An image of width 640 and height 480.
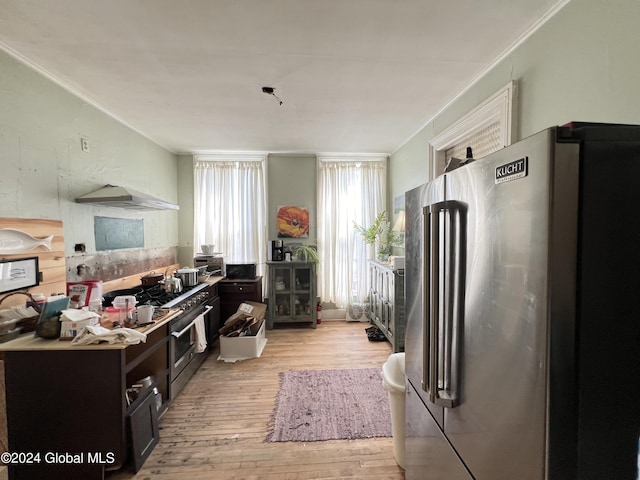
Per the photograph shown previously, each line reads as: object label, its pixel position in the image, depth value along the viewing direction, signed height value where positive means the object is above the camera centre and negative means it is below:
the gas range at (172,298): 2.36 -0.60
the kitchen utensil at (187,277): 2.99 -0.49
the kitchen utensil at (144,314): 1.89 -0.57
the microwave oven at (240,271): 3.89 -0.55
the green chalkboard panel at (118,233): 2.62 +0.00
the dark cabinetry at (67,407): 1.55 -1.01
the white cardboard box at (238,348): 3.11 -1.33
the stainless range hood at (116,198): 2.31 +0.31
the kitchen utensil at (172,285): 2.71 -0.53
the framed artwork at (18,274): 1.67 -0.26
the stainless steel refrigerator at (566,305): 0.69 -0.20
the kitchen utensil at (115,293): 2.38 -0.58
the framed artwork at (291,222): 4.29 +0.17
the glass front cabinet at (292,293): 4.02 -0.91
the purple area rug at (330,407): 1.99 -1.47
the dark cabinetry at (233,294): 3.71 -0.84
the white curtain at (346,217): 4.29 +0.25
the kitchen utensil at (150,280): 2.89 -0.51
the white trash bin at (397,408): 1.66 -1.11
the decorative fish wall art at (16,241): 1.70 -0.05
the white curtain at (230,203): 4.18 +0.47
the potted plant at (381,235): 3.79 -0.04
